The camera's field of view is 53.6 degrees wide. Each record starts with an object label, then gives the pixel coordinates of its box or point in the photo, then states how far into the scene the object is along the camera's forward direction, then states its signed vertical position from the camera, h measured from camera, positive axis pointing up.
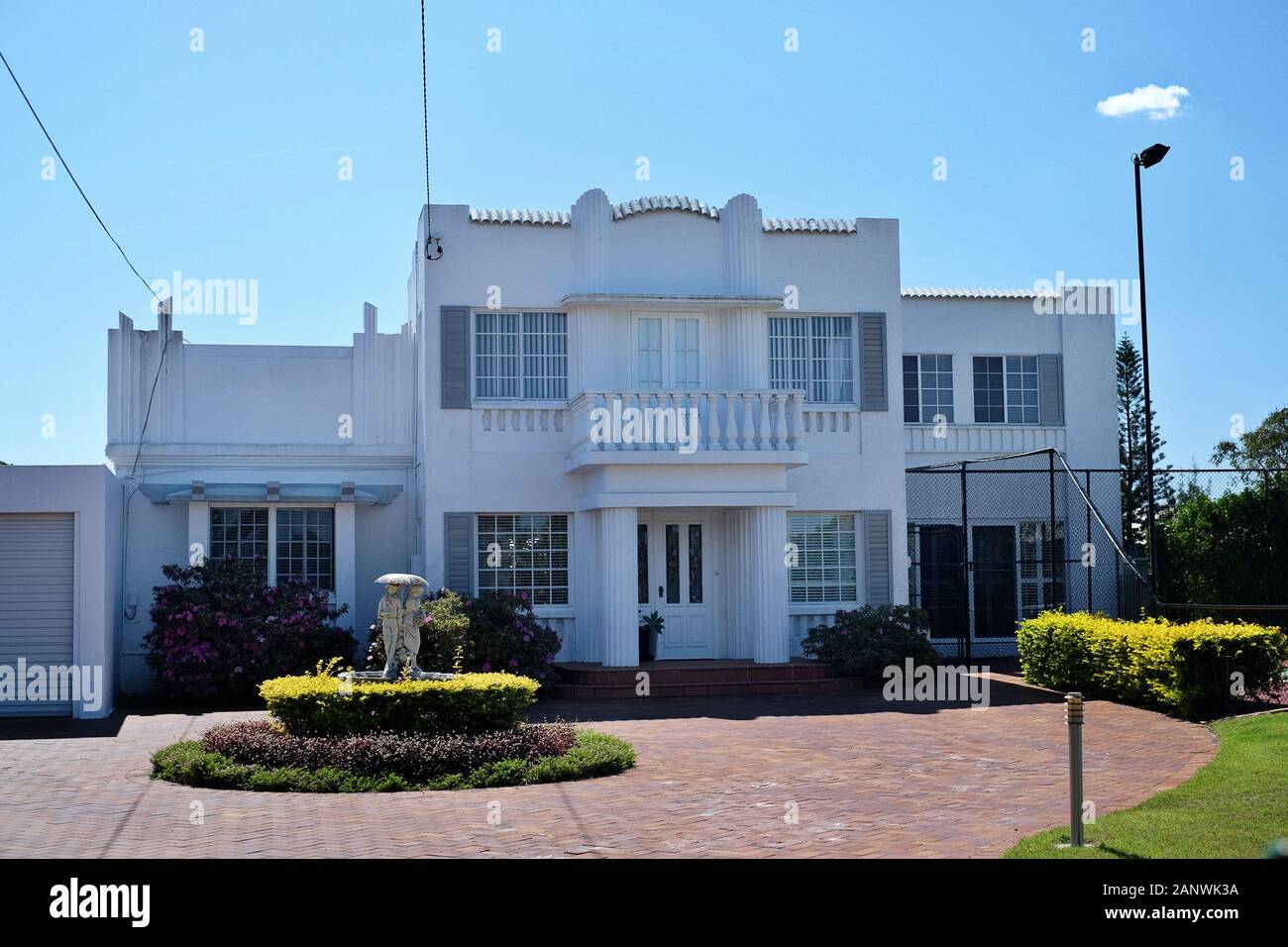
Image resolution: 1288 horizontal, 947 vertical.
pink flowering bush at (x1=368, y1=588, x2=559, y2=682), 17.64 -1.17
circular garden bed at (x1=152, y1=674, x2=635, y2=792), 11.70 -1.85
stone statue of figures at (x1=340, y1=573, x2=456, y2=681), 13.95 -0.77
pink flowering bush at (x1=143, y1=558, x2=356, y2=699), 18.44 -1.07
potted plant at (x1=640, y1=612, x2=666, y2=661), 20.55 -1.33
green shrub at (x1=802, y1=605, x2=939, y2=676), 19.64 -1.42
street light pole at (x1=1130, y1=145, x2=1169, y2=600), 18.64 +4.44
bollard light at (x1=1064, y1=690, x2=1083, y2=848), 8.45 -1.41
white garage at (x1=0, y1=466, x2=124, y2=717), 17.52 -0.36
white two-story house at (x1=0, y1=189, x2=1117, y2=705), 19.91 +1.95
